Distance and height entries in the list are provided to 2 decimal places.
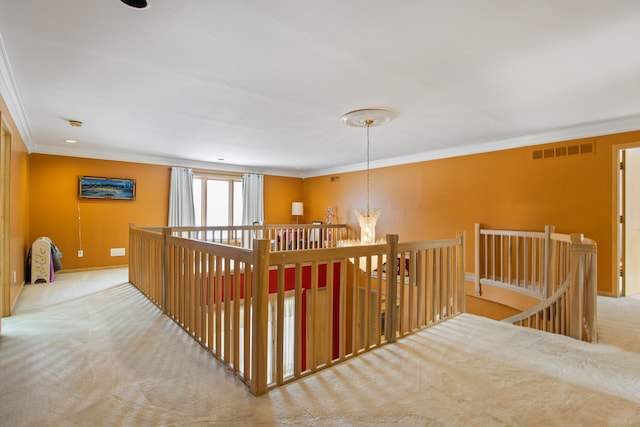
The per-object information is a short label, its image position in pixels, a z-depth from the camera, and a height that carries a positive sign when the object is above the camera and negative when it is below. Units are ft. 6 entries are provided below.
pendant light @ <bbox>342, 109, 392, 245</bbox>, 11.48 +3.58
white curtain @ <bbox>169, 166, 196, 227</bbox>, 21.81 +1.05
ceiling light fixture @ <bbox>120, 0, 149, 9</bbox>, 5.56 +3.79
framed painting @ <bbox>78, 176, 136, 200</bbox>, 18.76 +1.62
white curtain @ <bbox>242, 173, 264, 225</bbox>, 25.50 +1.24
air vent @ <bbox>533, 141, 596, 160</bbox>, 13.37 +2.74
